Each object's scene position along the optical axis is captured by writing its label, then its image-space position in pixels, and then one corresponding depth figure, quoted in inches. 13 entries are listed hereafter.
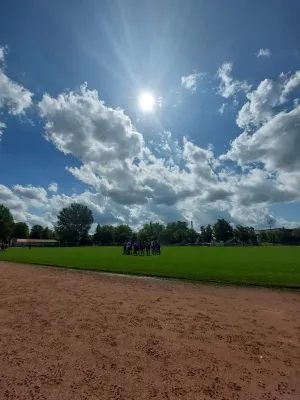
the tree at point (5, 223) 3907.5
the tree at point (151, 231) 6559.1
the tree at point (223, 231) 5910.4
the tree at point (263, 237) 6223.4
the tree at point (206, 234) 6397.6
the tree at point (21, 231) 6128.4
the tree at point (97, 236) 5692.9
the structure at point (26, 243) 5071.9
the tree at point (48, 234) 7051.2
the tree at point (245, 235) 5585.6
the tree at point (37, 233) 6998.0
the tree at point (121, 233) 5999.0
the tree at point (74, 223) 5295.3
